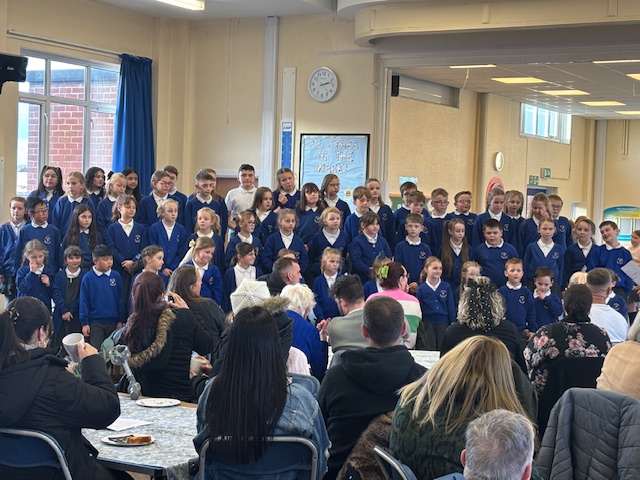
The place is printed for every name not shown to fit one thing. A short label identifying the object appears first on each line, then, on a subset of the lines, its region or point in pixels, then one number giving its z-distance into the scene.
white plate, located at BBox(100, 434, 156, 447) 3.65
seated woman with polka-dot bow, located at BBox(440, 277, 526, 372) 4.88
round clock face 11.55
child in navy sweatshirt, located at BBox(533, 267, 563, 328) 7.78
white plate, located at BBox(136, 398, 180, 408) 4.35
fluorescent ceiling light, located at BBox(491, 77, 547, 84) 13.45
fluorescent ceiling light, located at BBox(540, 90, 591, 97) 14.88
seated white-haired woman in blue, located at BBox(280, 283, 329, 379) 4.80
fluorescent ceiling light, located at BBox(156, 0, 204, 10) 10.39
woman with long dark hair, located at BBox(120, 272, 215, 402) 4.73
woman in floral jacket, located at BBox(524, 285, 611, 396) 4.59
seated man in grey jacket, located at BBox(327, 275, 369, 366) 4.57
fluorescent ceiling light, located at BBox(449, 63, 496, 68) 11.23
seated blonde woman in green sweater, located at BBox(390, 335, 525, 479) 3.02
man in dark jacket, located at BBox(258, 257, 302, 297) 6.22
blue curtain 11.61
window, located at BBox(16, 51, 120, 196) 10.79
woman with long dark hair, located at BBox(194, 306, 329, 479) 3.23
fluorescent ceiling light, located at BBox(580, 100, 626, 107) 16.46
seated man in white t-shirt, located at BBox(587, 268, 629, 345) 5.57
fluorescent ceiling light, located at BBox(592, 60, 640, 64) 10.50
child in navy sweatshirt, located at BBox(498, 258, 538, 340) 7.60
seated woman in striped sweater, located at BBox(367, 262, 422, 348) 6.12
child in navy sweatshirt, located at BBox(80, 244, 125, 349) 7.86
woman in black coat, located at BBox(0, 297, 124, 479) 3.32
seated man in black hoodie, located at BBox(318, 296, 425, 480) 3.67
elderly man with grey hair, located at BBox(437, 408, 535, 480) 2.33
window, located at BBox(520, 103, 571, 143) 17.45
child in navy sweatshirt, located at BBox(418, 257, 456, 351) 7.84
